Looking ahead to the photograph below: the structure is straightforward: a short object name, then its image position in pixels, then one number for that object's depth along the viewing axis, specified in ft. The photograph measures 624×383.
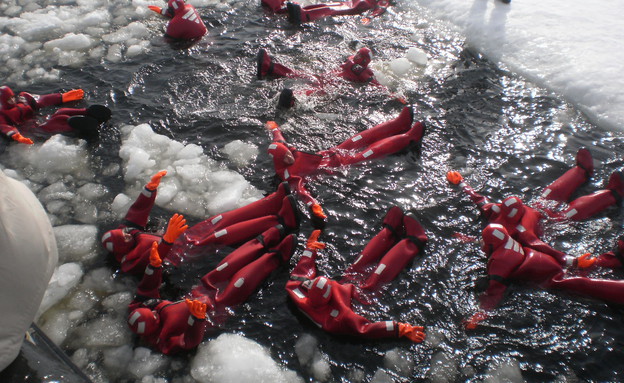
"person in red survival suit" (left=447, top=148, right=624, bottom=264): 14.80
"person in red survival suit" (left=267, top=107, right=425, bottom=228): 16.62
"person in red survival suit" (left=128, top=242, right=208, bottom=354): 11.86
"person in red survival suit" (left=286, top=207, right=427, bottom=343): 12.47
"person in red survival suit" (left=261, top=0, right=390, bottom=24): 25.77
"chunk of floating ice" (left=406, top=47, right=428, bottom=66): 22.98
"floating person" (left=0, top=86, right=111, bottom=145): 18.37
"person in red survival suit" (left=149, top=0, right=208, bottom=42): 24.23
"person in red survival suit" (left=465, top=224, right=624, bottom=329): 13.41
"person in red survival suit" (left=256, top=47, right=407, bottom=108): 21.12
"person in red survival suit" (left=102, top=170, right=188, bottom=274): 13.12
